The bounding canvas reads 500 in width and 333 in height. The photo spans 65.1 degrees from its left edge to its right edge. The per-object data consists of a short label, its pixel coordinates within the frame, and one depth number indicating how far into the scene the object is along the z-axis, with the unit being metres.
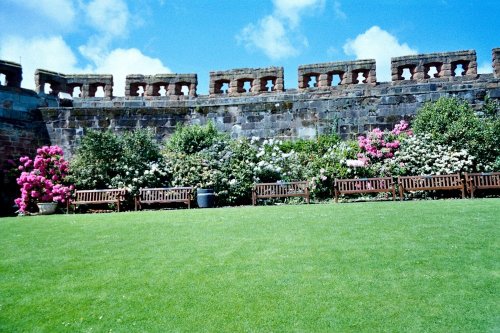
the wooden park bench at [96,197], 12.28
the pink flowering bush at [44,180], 12.50
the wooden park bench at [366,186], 11.61
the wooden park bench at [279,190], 11.95
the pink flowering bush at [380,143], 13.70
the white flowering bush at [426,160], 12.40
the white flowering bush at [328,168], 12.88
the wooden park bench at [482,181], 10.96
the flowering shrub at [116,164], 13.27
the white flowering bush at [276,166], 13.55
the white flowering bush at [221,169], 12.92
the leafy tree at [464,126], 12.65
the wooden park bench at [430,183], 11.35
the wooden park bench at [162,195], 12.28
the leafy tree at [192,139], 14.84
